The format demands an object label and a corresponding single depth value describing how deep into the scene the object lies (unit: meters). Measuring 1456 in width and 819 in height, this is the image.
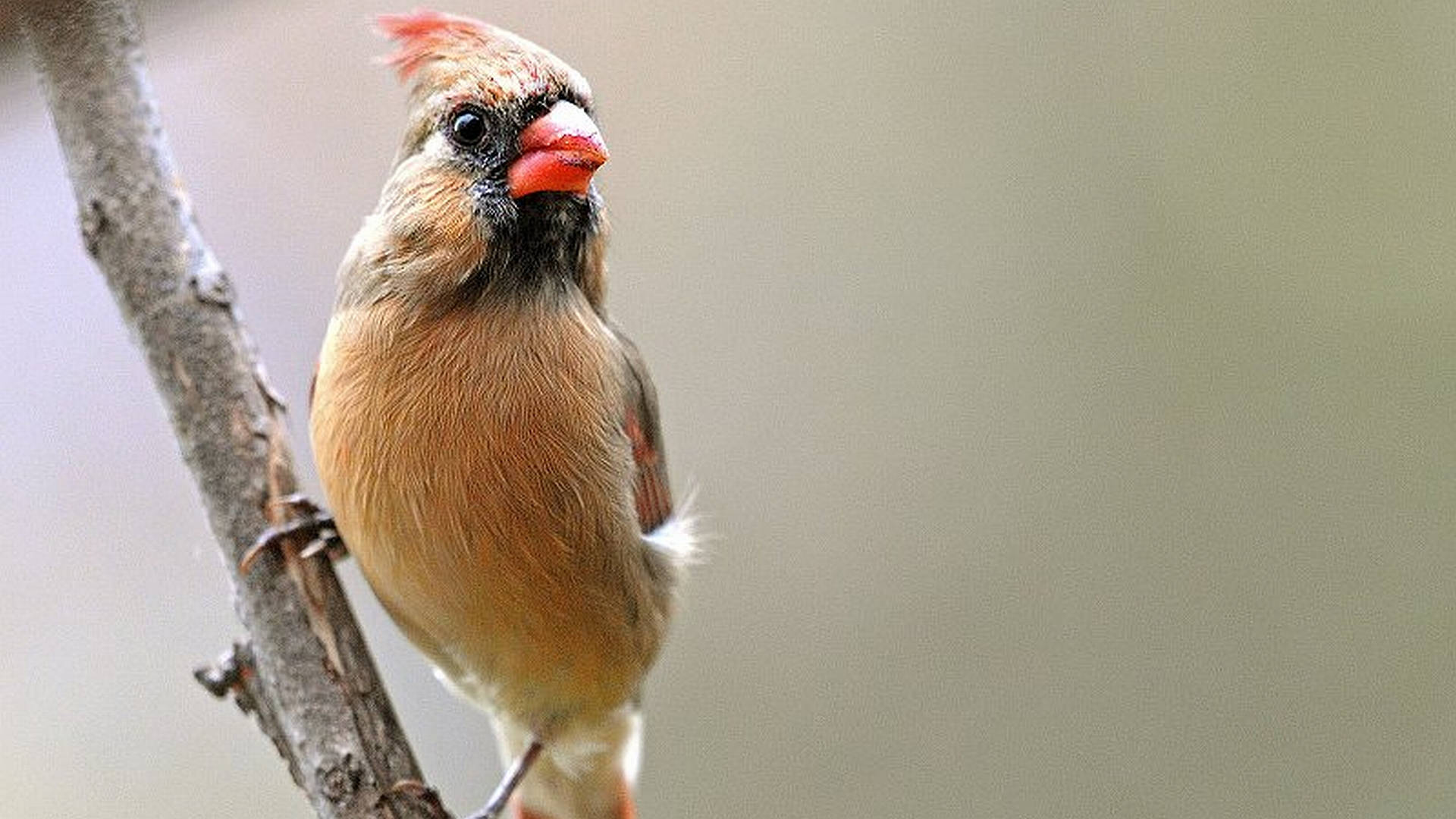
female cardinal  4.64
